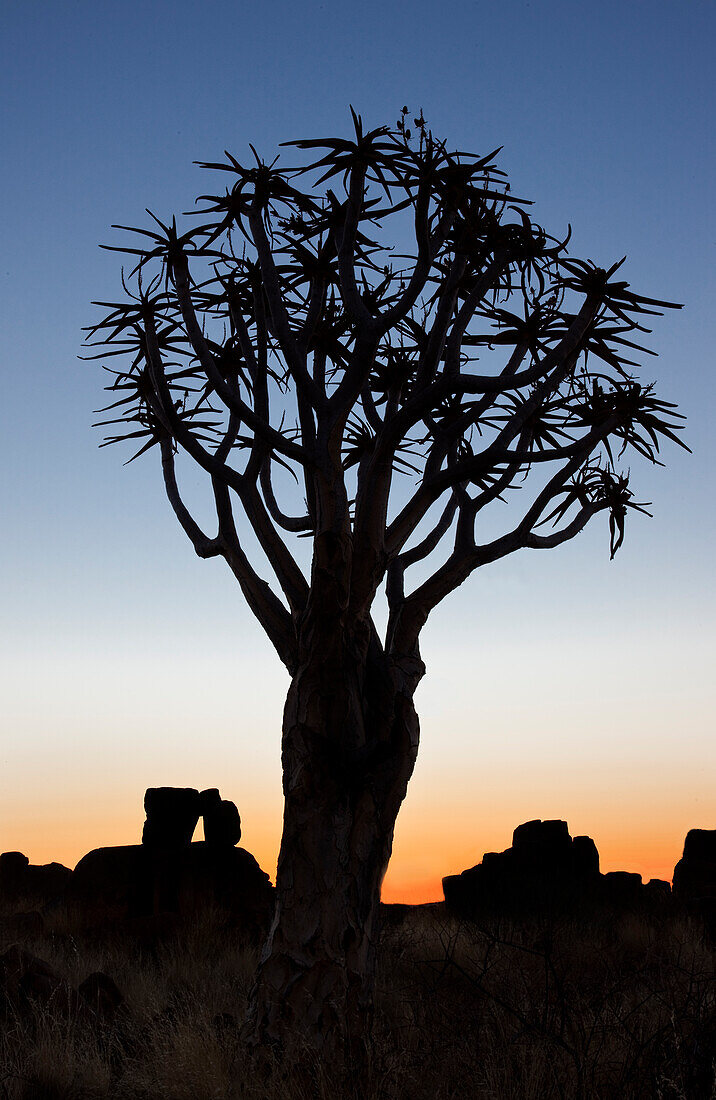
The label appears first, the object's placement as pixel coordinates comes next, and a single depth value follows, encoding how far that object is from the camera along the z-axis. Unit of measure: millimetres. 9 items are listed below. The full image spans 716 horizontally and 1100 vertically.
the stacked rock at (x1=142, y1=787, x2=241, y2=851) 13398
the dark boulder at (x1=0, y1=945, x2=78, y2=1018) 7719
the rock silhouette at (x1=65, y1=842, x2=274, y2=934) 12617
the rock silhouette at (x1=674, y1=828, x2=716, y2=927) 14133
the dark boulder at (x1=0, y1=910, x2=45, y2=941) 12078
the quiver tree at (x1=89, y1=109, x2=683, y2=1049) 6316
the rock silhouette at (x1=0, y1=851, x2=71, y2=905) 15359
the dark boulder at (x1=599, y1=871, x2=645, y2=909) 13742
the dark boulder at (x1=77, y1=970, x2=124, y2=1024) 7988
